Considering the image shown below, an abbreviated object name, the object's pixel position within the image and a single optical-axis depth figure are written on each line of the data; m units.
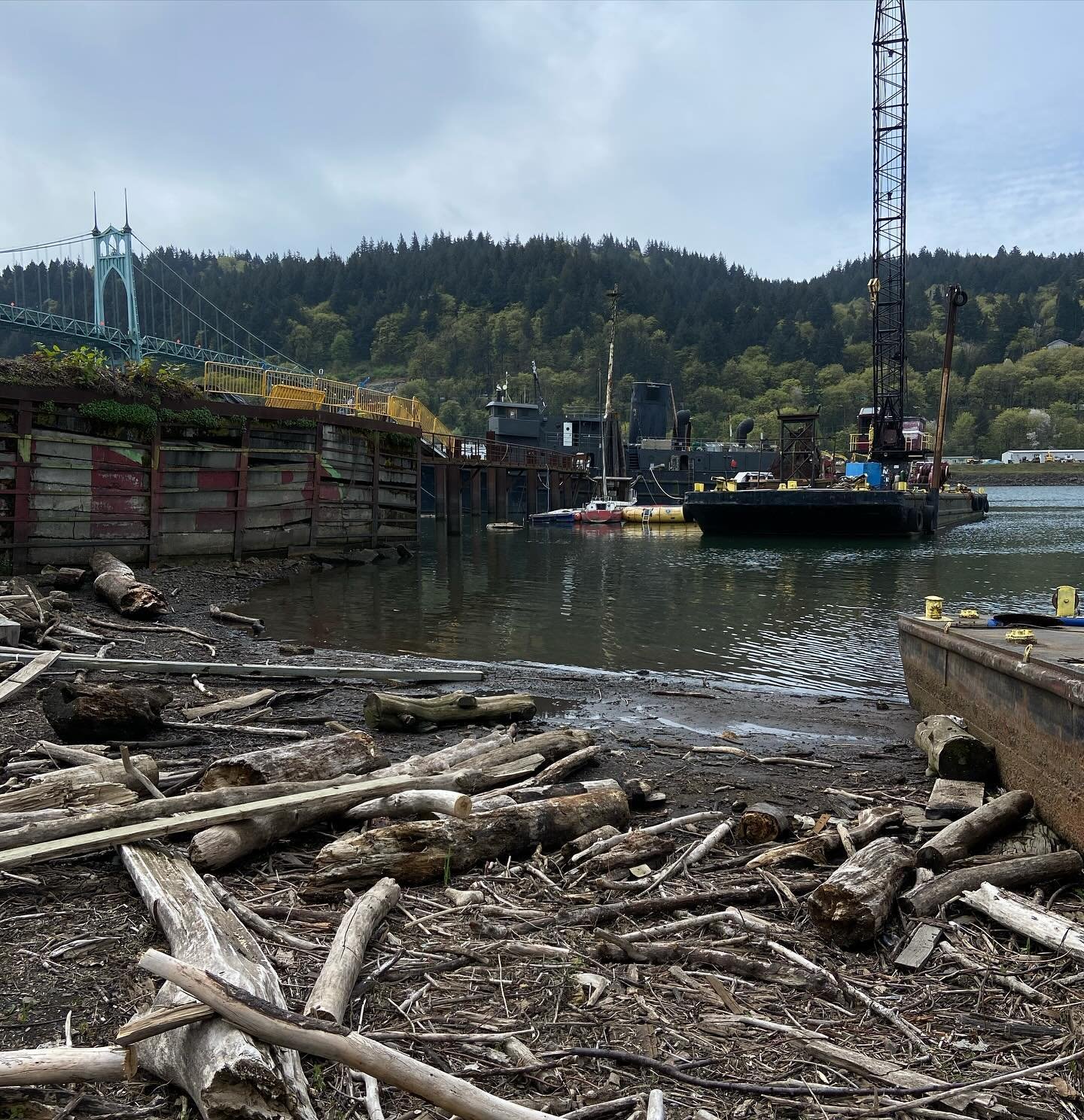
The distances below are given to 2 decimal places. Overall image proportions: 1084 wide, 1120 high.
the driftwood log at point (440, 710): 8.38
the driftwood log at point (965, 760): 6.57
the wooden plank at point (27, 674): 8.09
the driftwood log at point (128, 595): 14.32
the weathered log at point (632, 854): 4.97
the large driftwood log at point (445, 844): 4.57
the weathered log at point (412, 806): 5.16
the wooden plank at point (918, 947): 4.00
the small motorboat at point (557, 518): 58.16
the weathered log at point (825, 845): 5.07
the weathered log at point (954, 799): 5.77
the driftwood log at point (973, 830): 5.01
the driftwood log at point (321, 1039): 2.68
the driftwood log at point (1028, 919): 4.03
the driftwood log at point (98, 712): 6.64
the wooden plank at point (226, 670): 9.69
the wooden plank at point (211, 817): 4.30
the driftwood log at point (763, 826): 5.52
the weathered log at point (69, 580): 16.28
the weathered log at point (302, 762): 5.42
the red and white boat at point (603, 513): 57.78
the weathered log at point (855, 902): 4.17
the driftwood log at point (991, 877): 4.47
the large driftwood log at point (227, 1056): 2.64
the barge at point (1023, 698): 5.38
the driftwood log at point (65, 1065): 2.70
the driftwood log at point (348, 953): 3.25
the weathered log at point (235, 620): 14.71
